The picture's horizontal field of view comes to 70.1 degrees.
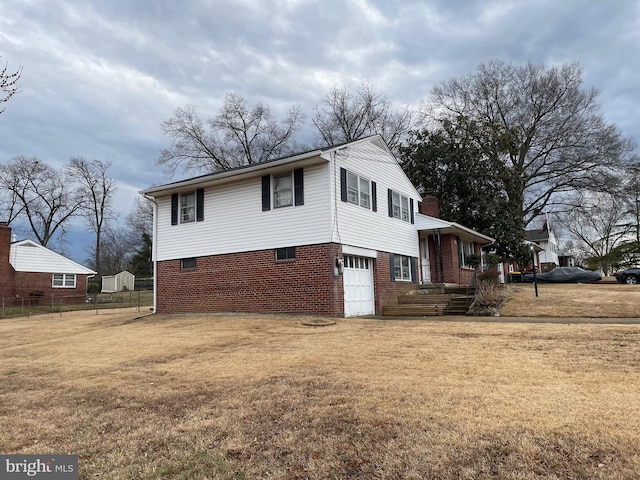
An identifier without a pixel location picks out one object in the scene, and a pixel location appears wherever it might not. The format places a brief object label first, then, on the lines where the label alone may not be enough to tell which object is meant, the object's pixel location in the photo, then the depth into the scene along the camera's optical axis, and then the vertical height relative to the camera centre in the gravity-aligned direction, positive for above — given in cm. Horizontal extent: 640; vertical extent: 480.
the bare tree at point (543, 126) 3064 +1023
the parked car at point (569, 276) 2816 -20
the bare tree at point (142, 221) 5428 +839
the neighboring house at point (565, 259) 6125 +190
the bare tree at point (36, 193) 4372 +998
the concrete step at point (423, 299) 1689 -78
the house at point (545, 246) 4479 +311
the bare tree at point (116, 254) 5941 +491
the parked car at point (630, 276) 2527 -31
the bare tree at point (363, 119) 3644 +1285
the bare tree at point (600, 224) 3350 +475
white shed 4269 +74
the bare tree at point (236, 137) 3678 +1223
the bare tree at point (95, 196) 4719 +1003
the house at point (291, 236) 1462 +170
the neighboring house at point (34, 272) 2786 +142
